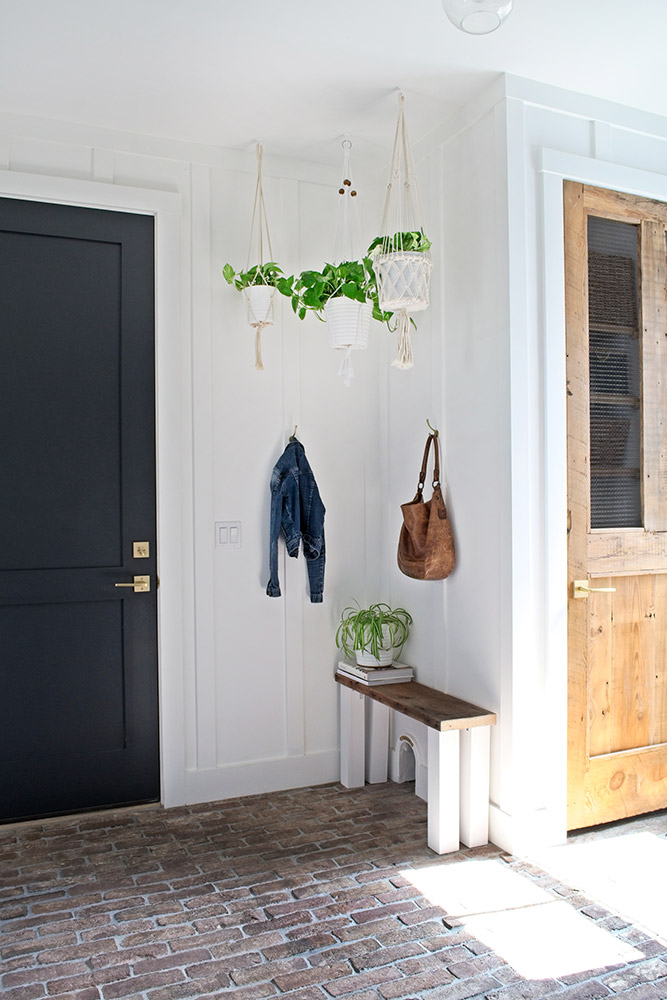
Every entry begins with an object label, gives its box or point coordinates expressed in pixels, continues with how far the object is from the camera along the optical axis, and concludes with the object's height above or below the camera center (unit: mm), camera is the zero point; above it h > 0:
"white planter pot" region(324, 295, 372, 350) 3002 +664
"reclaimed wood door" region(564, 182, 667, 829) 2832 -19
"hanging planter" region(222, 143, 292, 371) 3111 +818
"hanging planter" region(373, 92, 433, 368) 2725 +769
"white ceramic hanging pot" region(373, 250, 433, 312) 2719 +741
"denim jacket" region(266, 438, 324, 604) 3270 -51
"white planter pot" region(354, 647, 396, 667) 3262 -642
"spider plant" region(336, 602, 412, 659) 3268 -532
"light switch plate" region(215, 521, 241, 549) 3256 -138
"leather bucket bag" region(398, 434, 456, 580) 2992 -148
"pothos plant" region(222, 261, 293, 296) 3104 +859
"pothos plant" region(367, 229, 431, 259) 2748 +870
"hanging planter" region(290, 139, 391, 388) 2984 +744
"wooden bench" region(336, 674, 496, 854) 2684 -904
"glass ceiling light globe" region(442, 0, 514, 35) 1526 +926
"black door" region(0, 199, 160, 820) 2992 -31
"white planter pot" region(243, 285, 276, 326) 3111 +762
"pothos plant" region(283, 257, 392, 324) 2979 +796
